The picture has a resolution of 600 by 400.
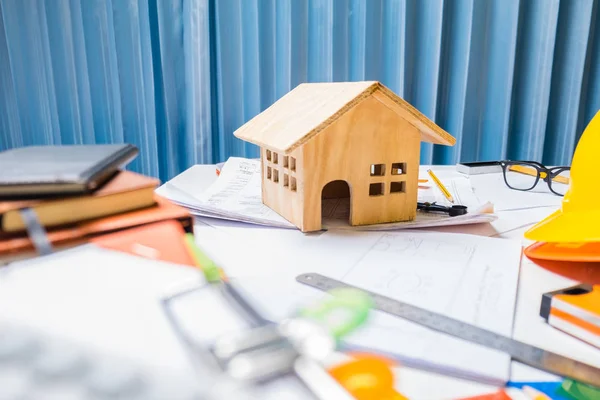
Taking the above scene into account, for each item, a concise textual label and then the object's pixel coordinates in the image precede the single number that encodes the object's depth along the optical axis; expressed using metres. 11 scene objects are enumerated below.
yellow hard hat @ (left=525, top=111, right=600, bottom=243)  0.50
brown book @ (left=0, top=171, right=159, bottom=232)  0.34
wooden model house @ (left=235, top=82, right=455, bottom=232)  0.60
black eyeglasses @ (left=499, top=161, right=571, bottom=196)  0.88
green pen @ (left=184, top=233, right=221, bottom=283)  0.32
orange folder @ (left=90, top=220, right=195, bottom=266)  0.33
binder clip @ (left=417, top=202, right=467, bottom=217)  0.69
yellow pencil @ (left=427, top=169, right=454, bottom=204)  0.78
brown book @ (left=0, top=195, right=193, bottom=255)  0.33
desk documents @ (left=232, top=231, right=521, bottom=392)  0.34
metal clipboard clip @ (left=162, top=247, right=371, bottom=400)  0.22
